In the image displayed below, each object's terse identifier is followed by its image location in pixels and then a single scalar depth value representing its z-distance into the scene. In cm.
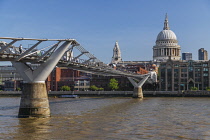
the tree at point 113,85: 13075
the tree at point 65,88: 13488
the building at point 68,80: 14288
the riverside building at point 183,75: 12629
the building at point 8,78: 15412
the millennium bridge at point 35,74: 3912
